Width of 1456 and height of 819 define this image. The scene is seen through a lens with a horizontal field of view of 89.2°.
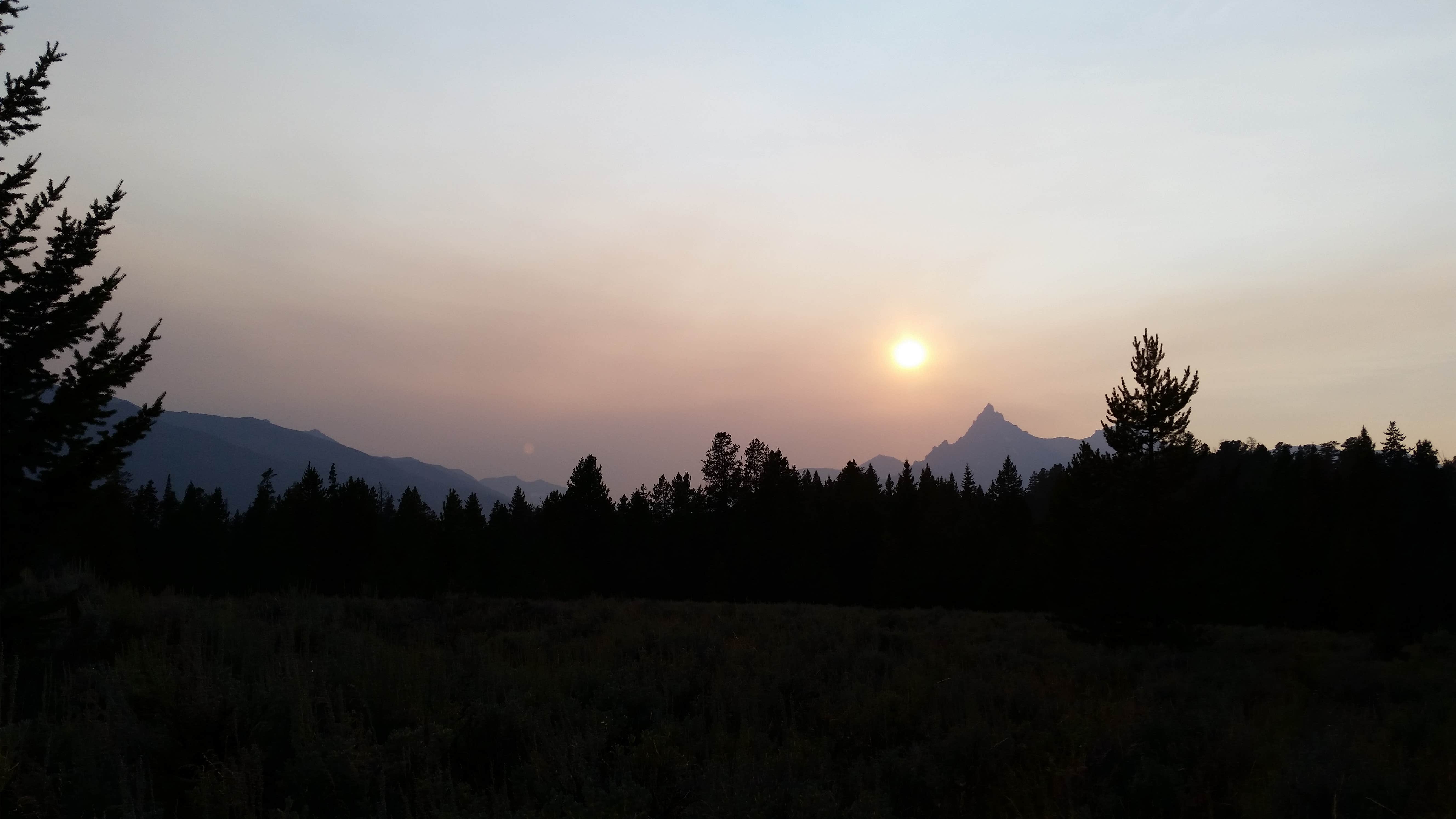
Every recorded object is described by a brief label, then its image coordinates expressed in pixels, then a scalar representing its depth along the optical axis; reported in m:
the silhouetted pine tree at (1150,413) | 17.69
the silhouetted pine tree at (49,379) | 7.72
